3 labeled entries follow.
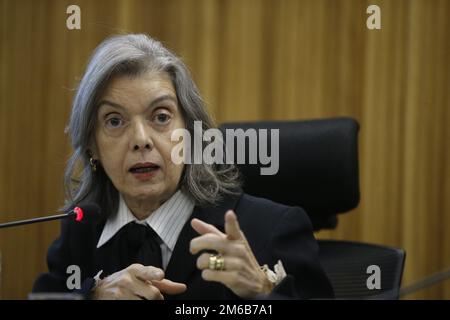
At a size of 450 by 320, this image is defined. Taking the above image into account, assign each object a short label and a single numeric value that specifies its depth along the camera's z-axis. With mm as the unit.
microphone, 2562
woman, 2691
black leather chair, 2906
